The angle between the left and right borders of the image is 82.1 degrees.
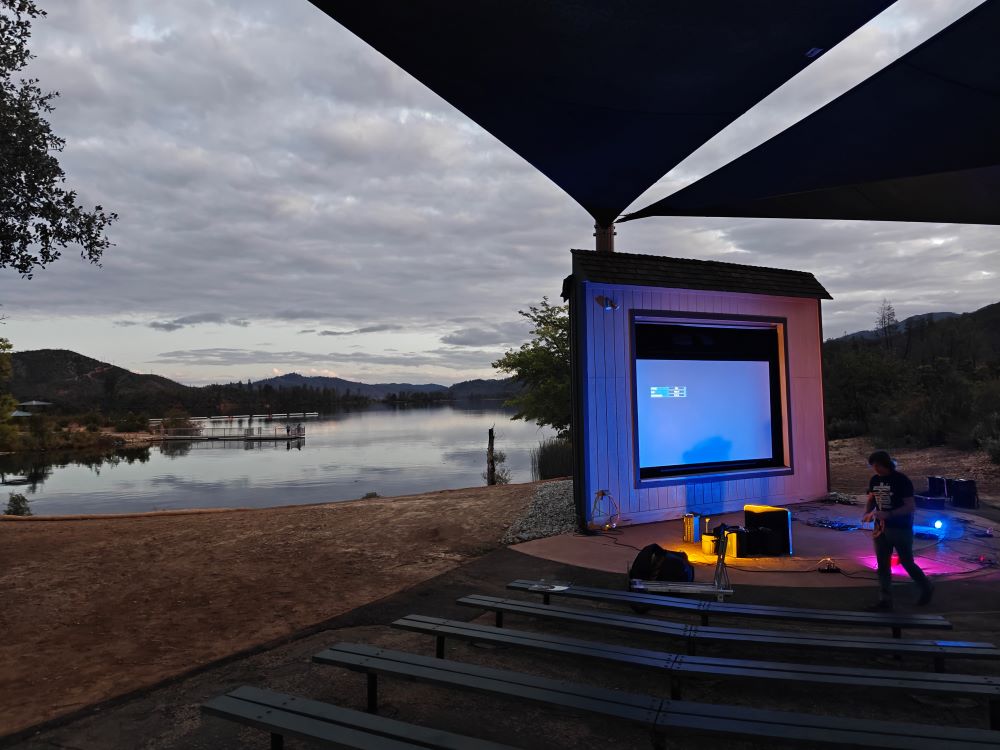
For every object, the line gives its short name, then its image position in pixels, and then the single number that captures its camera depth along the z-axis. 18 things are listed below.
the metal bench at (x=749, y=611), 3.92
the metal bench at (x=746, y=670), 2.81
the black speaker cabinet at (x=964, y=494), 9.72
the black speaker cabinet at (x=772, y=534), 7.23
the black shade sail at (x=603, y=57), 5.18
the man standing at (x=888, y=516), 4.85
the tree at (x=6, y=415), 33.47
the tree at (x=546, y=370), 22.22
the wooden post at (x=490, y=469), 21.81
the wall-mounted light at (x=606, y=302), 9.05
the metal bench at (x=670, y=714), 2.29
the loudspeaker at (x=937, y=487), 10.07
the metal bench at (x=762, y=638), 3.24
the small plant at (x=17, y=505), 20.58
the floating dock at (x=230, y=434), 65.04
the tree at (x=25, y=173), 7.16
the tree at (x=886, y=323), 65.12
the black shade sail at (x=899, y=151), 5.17
